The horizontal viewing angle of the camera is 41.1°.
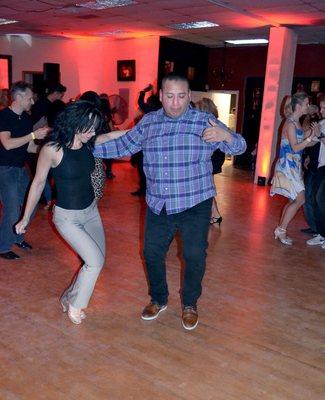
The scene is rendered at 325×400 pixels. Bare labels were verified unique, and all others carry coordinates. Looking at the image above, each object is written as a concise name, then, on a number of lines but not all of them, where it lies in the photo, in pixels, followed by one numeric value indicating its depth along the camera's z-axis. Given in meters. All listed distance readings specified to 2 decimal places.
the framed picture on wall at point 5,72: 10.88
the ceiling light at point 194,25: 7.73
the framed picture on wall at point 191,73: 10.29
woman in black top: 2.43
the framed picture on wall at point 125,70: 9.89
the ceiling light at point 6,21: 8.35
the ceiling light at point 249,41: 9.28
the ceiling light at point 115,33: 8.98
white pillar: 7.57
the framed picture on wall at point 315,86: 9.42
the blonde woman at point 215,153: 4.53
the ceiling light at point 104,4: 6.39
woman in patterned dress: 4.12
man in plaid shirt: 2.36
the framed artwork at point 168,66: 9.60
